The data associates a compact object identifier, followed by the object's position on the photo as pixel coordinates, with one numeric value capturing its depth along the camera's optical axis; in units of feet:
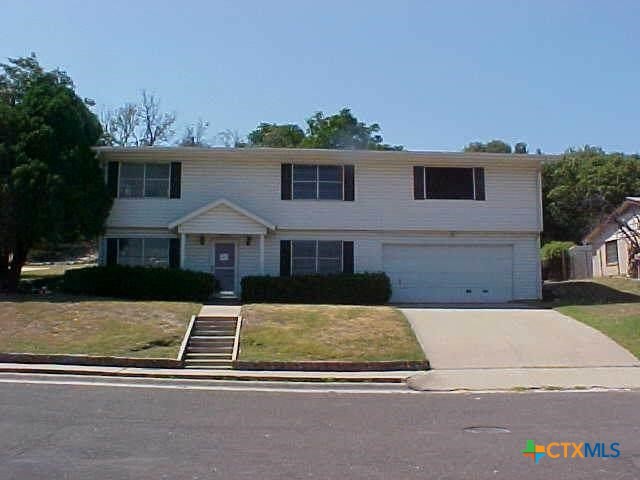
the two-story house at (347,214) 79.66
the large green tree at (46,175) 70.23
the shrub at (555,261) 118.52
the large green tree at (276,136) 176.35
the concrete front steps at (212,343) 49.52
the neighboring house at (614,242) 116.06
